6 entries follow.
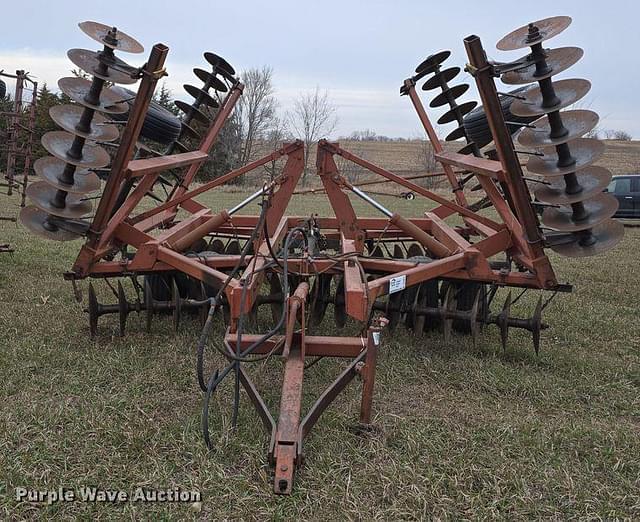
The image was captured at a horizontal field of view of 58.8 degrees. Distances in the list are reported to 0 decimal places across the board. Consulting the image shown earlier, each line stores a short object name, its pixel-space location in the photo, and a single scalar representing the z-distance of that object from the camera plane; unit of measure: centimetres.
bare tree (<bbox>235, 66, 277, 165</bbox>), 3525
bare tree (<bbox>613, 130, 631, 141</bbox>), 5422
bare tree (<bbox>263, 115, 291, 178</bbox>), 3756
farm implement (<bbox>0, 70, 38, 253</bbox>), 571
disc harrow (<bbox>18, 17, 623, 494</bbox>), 290
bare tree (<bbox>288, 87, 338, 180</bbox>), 3903
